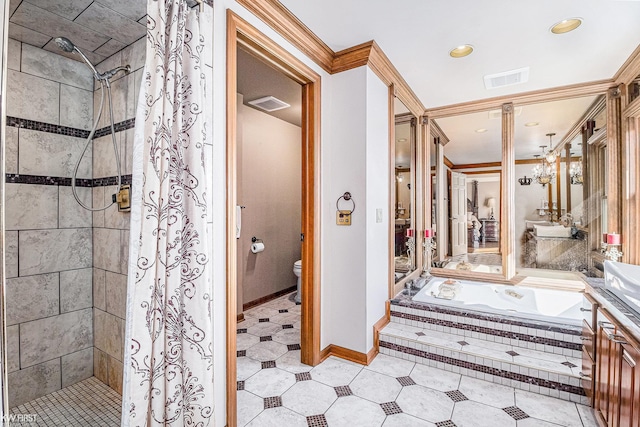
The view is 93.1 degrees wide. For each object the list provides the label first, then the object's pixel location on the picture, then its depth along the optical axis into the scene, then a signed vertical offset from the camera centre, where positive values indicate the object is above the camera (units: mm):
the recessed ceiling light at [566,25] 2154 +1377
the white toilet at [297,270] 3989 -729
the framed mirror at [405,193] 3570 +264
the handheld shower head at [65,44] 1694 +978
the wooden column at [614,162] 3114 +538
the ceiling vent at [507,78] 2951 +1386
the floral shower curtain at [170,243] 1228 -119
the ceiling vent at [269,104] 3570 +1376
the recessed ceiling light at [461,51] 2510 +1391
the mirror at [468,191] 3930 +321
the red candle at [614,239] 3010 -246
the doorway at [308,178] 2119 +305
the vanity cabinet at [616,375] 1245 -748
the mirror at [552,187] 3527 +334
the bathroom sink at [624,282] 1397 -343
